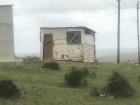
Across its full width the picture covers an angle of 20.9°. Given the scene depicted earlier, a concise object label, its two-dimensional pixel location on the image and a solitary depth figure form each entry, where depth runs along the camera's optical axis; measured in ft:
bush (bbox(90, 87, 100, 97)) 51.04
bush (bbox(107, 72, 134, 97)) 53.66
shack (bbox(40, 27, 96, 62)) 105.52
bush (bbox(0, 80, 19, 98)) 44.40
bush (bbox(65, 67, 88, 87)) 56.81
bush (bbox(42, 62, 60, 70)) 70.73
